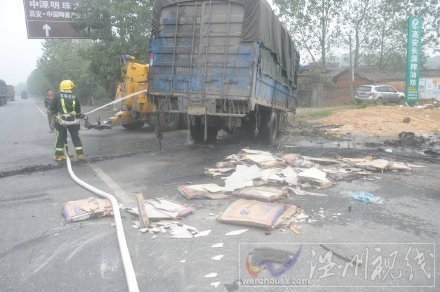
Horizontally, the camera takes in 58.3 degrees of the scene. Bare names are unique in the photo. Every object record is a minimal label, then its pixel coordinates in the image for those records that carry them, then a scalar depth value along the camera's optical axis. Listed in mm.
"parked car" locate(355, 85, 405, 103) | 27125
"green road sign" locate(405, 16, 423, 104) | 23406
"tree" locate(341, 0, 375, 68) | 39750
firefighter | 8195
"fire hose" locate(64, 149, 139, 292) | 3061
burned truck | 7836
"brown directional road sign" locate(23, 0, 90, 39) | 18109
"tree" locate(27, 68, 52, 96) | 74512
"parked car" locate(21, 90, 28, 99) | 81438
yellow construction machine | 12836
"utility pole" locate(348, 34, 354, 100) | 34344
